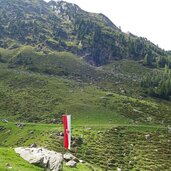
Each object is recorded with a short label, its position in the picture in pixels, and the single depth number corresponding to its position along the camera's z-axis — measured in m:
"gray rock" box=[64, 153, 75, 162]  29.25
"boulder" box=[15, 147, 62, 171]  23.58
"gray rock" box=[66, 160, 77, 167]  27.41
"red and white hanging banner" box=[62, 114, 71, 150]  20.98
